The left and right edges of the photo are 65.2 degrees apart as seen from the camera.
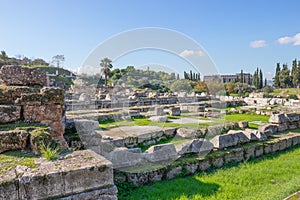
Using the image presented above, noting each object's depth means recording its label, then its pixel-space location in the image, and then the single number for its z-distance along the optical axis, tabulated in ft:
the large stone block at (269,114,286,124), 33.45
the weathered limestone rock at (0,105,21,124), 15.81
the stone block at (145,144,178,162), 19.22
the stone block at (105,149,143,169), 17.81
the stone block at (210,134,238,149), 22.86
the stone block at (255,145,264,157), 24.53
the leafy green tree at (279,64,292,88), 200.13
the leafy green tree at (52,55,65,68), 298.76
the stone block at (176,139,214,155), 21.29
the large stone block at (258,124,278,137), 30.37
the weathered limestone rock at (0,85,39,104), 17.93
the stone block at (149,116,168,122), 45.83
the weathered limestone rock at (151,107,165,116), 53.69
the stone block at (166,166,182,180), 18.62
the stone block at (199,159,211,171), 20.28
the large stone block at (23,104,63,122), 17.06
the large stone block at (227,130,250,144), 24.21
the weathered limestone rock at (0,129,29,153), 13.23
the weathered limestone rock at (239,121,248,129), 39.78
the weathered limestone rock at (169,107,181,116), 56.80
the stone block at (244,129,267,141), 25.90
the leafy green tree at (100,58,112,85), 131.60
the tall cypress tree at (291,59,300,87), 189.88
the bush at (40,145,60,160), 11.61
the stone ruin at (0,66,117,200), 9.71
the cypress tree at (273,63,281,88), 210.67
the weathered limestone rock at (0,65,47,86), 19.56
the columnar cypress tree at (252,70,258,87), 220.02
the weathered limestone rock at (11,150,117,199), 9.64
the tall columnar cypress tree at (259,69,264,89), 219.84
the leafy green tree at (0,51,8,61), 191.52
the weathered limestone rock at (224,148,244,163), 22.15
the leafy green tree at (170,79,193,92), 106.73
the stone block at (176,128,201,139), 31.81
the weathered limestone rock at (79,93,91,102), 67.68
